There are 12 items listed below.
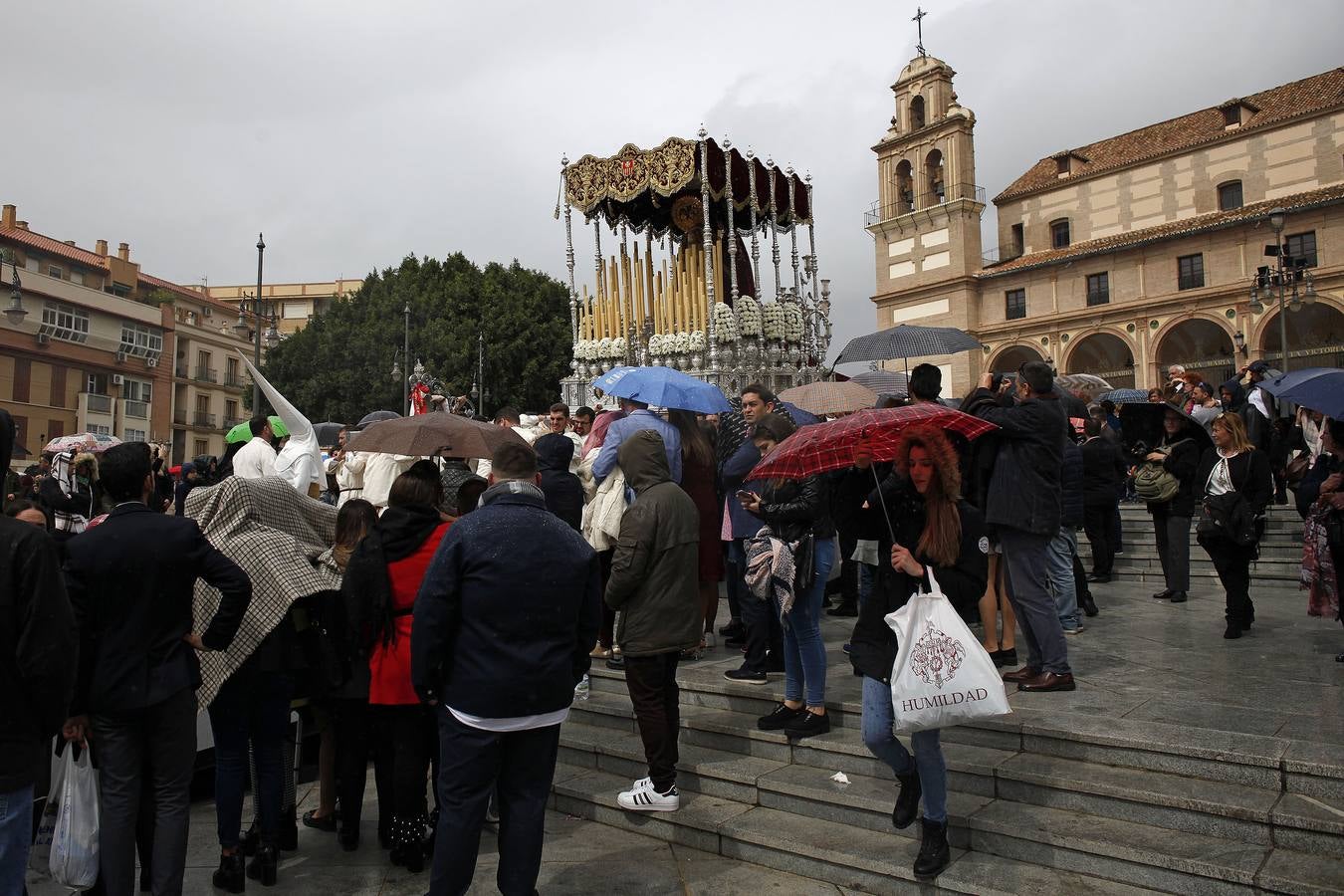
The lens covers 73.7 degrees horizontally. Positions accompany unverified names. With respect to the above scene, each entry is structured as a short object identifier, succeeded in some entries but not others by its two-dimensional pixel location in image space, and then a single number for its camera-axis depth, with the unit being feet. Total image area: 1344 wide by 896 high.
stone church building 108.99
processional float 52.19
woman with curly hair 12.21
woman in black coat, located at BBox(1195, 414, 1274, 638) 21.89
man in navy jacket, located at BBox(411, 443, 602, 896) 10.68
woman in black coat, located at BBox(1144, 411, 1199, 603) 25.75
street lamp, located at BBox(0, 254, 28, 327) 70.13
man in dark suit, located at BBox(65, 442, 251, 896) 10.83
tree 115.65
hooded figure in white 23.56
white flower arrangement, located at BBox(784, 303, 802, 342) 55.88
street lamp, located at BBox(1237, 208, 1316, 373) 65.80
